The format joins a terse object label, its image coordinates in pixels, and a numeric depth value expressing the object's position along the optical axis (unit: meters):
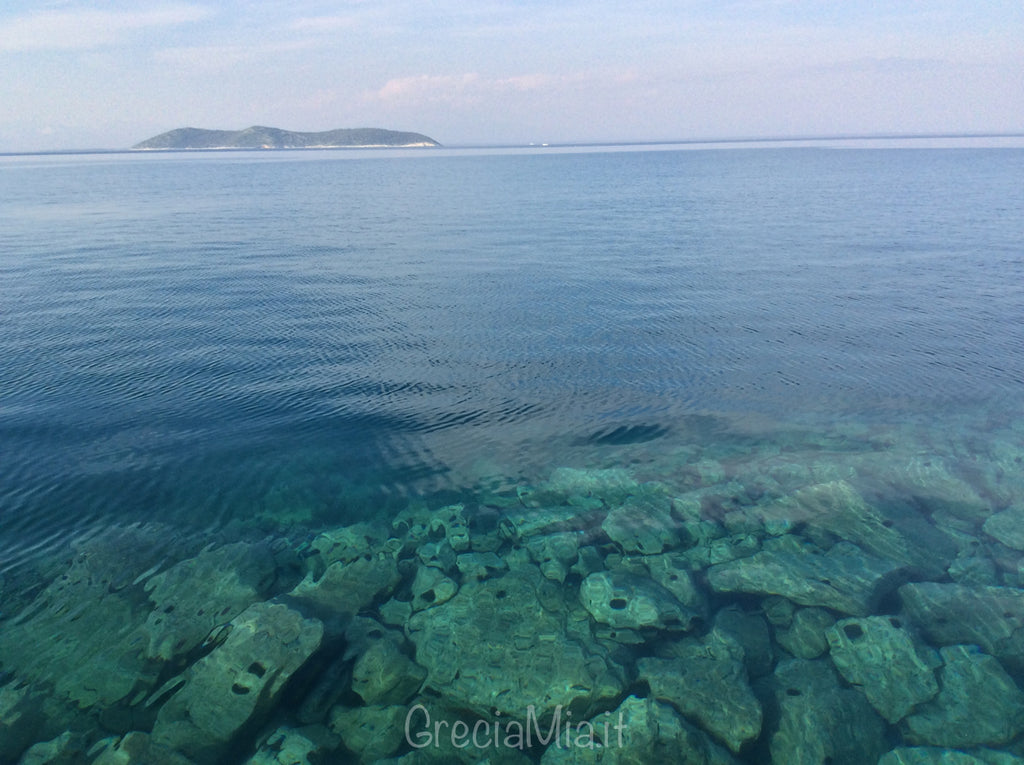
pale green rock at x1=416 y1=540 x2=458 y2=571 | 13.54
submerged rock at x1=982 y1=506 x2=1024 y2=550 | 13.66
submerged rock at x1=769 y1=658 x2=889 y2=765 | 9.36
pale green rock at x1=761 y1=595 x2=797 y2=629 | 11.86
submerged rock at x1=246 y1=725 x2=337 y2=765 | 9.22
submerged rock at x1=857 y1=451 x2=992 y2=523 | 14.99
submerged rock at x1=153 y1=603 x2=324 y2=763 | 9.52
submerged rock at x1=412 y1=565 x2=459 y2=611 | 12.47
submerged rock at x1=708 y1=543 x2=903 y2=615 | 12.22
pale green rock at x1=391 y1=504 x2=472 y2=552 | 14.33
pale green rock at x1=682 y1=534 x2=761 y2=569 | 13.50
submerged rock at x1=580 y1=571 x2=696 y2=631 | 11.77
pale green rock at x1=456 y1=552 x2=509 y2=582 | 13.23
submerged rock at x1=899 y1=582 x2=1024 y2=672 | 11.06
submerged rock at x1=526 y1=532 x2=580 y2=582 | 13.27
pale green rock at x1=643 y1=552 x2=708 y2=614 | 12.33
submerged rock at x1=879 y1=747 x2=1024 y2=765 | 9.12
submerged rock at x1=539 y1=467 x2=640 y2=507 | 15.79
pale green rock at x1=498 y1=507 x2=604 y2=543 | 14.52
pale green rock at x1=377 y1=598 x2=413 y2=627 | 11.98
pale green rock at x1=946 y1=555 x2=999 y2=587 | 12.59
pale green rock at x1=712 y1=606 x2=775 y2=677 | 10.95
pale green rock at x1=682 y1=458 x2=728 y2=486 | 16.33
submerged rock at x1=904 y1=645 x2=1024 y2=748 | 9.54
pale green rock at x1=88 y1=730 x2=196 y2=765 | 9.14
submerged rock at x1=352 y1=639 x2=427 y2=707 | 10.36
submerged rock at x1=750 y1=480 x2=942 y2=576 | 13.46
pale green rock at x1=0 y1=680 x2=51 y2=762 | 9.34
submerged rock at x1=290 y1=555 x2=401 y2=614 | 12.30
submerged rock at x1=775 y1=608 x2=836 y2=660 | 11.20
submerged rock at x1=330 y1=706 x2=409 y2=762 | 9.49
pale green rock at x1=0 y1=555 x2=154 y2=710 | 10.36
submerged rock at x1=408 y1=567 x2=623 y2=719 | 10.27
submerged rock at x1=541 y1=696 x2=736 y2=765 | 9.20
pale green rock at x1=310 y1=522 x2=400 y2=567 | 13.80
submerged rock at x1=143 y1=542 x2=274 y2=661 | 11.32
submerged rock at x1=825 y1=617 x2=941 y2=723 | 10.19
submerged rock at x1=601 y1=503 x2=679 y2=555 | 13.95
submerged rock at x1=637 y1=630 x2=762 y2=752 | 9.64
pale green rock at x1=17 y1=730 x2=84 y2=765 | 9.15
